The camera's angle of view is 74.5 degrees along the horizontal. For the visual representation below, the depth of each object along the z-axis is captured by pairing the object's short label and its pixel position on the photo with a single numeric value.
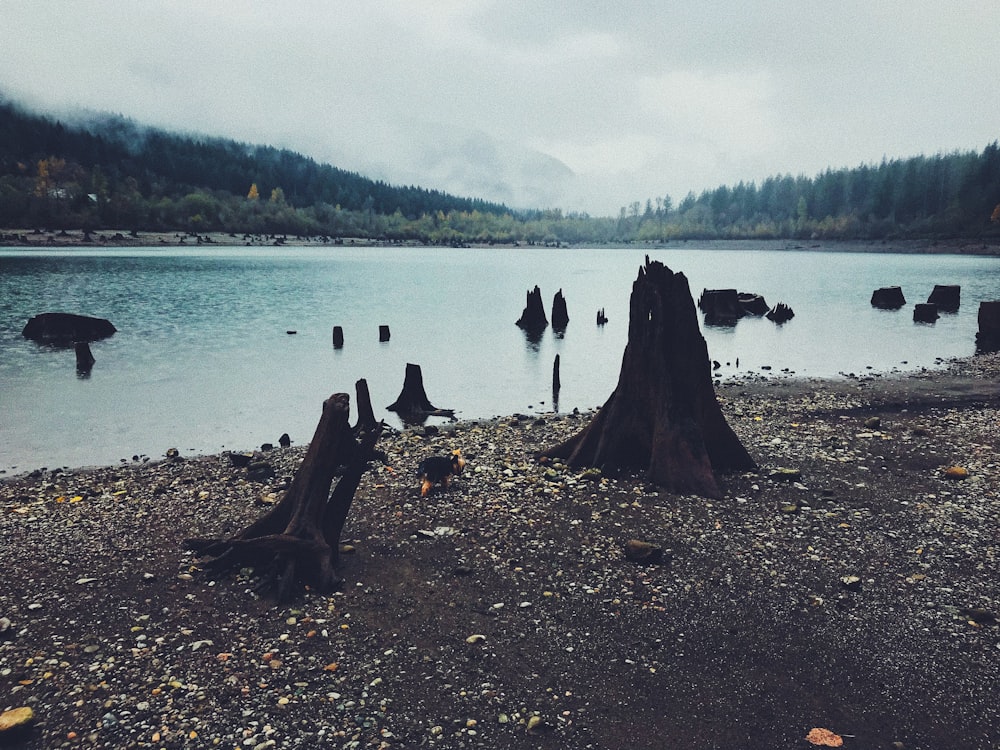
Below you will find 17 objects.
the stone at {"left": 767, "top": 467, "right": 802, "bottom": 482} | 13.49
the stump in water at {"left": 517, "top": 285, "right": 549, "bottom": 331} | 50.44
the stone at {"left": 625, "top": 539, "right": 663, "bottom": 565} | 10.02
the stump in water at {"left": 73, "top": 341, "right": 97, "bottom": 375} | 31.95
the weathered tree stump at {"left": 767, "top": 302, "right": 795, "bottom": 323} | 55.50
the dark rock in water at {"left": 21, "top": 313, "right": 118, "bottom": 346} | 38.66
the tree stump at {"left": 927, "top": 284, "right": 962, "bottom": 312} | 58.81
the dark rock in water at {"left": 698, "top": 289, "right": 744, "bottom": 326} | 55.00
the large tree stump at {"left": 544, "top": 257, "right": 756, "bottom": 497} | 13.45
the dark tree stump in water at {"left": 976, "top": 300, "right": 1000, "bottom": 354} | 36.88
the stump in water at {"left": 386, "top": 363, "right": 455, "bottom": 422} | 23.66
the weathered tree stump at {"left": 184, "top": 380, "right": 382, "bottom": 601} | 9.37
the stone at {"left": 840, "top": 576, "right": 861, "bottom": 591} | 9.24
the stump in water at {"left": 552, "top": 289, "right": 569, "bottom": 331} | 51.12
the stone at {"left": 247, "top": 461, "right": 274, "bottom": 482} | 14.52
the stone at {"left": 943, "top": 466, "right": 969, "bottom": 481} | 13.43
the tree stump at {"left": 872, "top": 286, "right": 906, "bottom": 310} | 63.91
